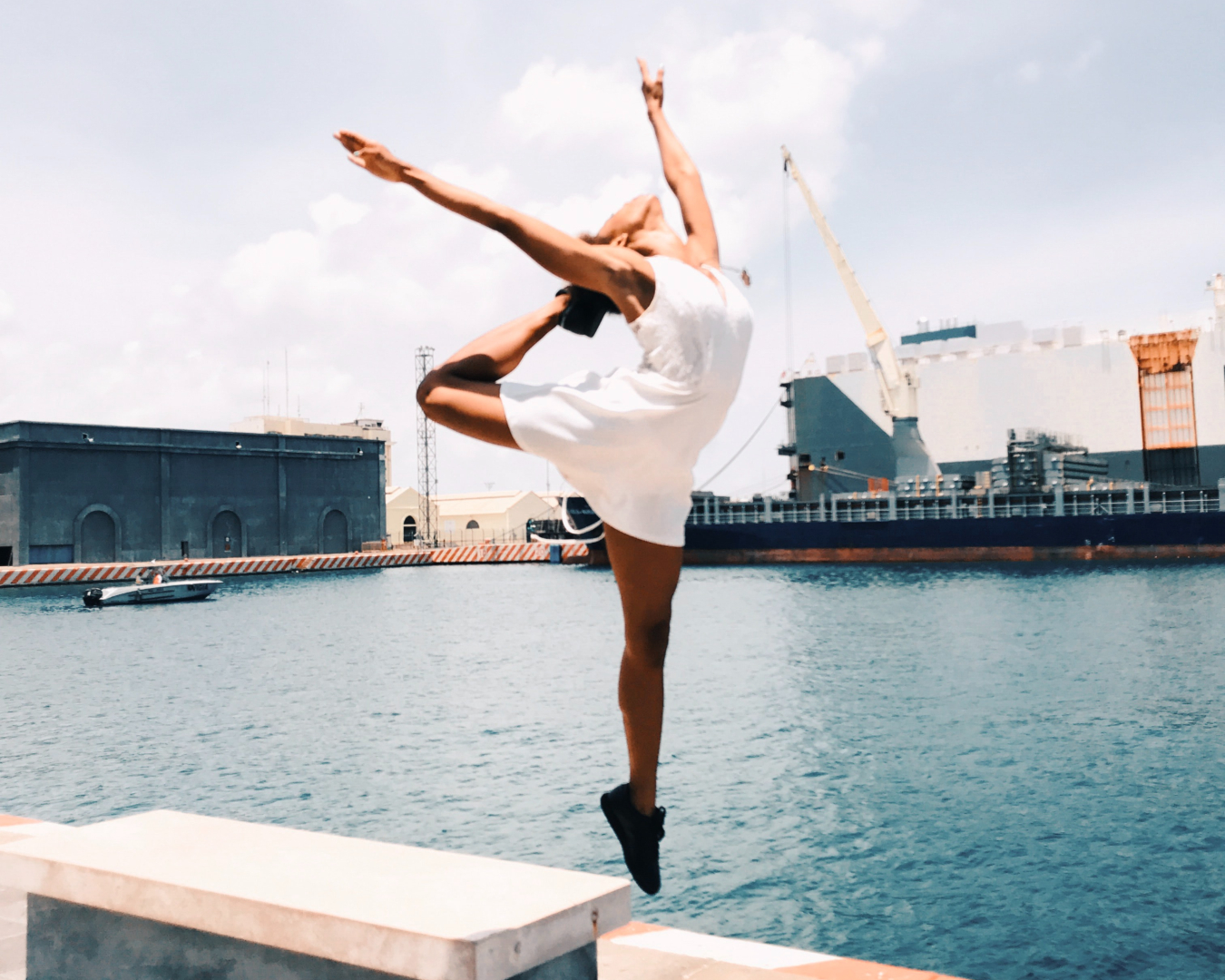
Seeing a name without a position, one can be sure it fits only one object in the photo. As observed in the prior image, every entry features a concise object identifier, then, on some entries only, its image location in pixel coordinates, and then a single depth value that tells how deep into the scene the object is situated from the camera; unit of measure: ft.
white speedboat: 134.10
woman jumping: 8.87
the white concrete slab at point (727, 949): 14.38
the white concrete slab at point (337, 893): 7.79
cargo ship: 173.27
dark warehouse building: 183.62
